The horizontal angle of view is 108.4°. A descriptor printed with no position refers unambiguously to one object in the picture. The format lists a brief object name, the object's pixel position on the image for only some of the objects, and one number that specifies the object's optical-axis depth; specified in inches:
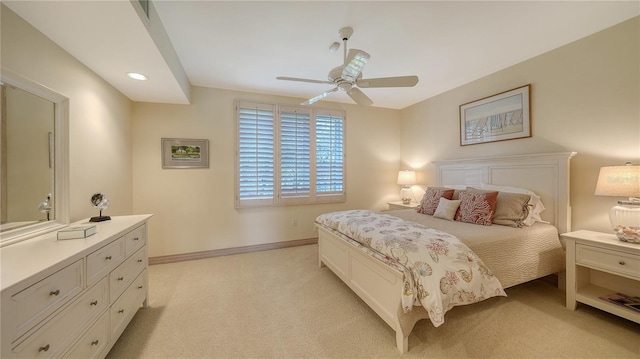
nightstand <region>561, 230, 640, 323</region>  69.3
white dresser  37.2
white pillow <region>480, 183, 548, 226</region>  97.4
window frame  144.2
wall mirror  55.4
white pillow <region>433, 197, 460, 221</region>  107.4
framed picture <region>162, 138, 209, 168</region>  131.5
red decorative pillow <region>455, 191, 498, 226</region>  96.8
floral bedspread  59.4
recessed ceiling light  92.7
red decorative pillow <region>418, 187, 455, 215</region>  120.4
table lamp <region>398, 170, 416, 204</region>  167.5
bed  68.6
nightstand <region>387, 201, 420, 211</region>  155.5
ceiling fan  76.8
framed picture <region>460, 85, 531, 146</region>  110.6
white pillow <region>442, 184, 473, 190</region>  132.9
